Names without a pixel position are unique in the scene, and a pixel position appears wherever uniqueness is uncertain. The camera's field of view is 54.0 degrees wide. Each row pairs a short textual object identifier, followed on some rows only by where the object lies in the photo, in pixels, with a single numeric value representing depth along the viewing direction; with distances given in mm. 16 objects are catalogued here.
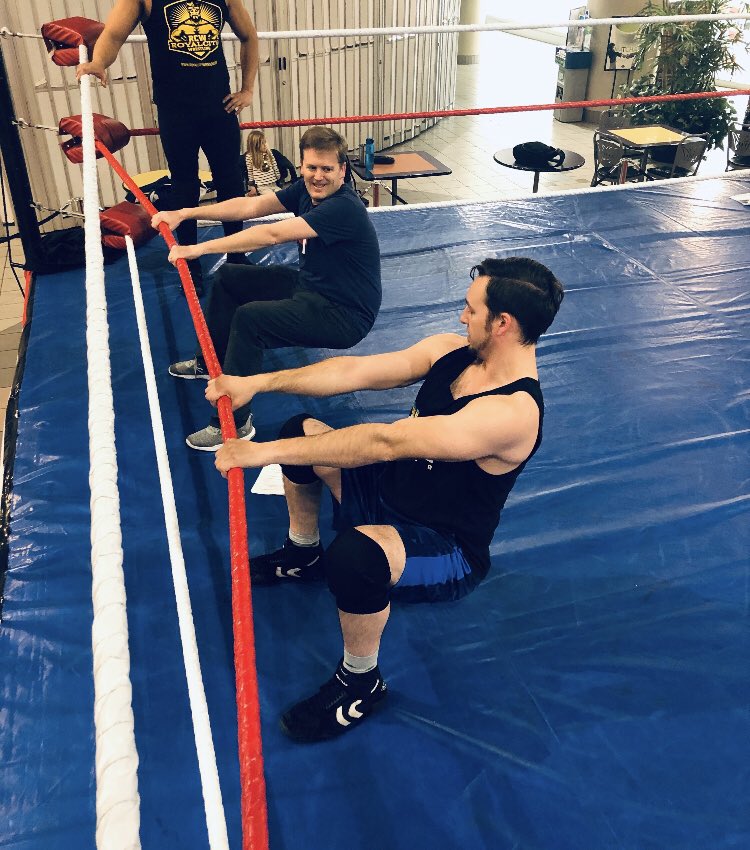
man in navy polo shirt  2219
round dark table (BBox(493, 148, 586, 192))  5043
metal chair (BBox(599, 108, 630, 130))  6008
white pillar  12495
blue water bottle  5016
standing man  2592
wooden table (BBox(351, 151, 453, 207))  4988
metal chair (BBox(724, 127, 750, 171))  5715
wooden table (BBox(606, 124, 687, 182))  5059
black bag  5062
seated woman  4973
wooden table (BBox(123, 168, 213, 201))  4219
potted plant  6305
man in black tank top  1454
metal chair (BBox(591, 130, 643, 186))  5195
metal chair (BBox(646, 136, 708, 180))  5262
